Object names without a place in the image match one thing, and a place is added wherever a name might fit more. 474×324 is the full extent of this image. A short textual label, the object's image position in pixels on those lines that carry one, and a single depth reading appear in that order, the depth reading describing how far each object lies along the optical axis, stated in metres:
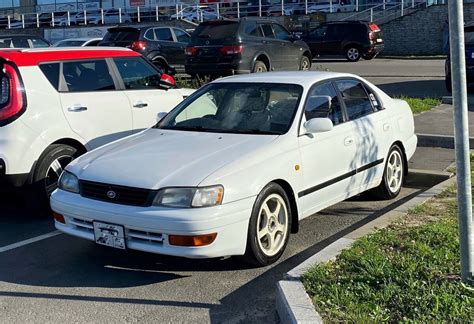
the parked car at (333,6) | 37.16
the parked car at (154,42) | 20.08
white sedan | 4.85
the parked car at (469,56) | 14.85
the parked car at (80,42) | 22.23
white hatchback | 6.56
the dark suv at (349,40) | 28.86
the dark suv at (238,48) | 16.67
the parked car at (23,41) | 18.57
